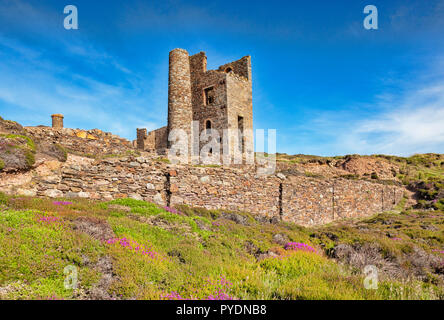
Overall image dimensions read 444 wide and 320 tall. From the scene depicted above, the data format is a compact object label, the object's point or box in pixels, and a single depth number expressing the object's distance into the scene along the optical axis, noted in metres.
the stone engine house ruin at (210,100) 23.39
